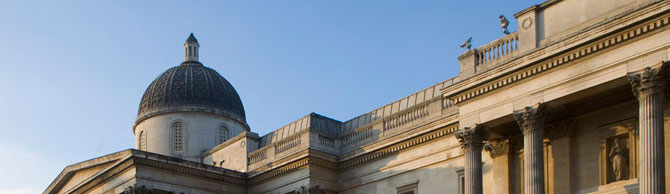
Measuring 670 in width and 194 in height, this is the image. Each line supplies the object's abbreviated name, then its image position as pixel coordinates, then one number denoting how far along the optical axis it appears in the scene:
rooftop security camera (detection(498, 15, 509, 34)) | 35.69
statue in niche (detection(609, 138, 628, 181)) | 31.62
